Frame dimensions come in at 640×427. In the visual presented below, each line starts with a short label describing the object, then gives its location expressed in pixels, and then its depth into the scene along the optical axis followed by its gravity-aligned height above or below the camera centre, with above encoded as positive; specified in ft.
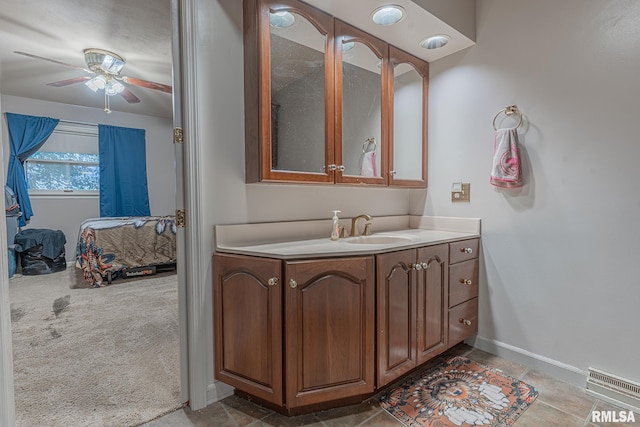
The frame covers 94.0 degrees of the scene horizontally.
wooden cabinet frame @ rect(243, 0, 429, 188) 5.04 +1.93
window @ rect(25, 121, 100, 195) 15.23 +1.90
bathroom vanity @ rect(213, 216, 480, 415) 4.52 -1.92
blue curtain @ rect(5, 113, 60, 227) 14.15 +2.45
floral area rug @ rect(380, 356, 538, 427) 4.73 -3.52
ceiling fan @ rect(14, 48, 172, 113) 10.07 +4.70
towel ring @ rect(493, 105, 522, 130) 6.28 +1.82
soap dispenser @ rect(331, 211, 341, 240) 6.18 -0.65
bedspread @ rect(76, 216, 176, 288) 12.00 -2.07
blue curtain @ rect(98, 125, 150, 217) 16.52 +1.52
